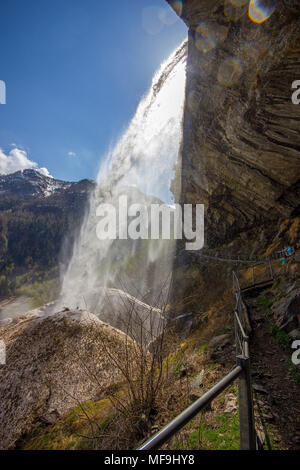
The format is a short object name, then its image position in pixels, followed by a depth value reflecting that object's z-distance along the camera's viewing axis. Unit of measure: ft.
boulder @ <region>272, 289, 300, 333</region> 15.90
